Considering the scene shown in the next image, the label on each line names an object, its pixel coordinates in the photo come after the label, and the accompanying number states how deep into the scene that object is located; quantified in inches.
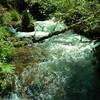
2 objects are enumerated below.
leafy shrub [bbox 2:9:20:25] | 342.5
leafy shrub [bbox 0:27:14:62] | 208.4
